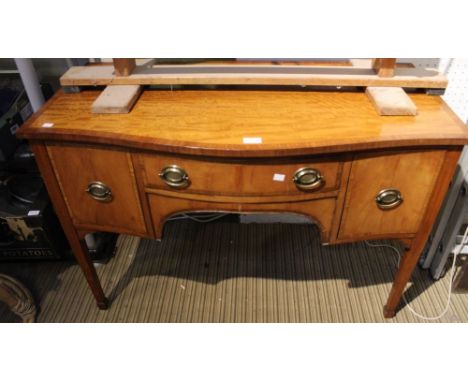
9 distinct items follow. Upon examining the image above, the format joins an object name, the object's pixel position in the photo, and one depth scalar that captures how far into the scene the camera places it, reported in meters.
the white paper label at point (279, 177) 1.04
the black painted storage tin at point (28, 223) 1.60
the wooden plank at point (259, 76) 1.18
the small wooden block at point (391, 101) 1.08
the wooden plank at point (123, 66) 1.21
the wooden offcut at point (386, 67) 1.18
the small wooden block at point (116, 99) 1.11
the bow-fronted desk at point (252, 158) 1.00
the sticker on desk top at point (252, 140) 0.98
